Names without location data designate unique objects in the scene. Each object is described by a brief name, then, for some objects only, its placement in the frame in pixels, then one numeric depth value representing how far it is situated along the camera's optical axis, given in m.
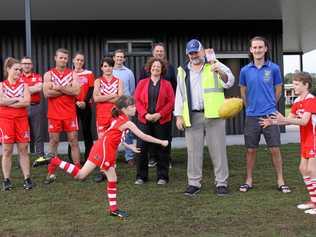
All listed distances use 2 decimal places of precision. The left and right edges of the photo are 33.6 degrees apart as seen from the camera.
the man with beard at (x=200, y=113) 6.20
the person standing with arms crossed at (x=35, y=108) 8.41
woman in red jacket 7.06
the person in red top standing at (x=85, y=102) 8.10
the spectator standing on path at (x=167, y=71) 7.54
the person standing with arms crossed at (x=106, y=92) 7.34
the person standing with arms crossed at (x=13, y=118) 6.70
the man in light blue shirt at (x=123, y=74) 8.18
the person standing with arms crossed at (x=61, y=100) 7.31
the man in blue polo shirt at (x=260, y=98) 6.38
